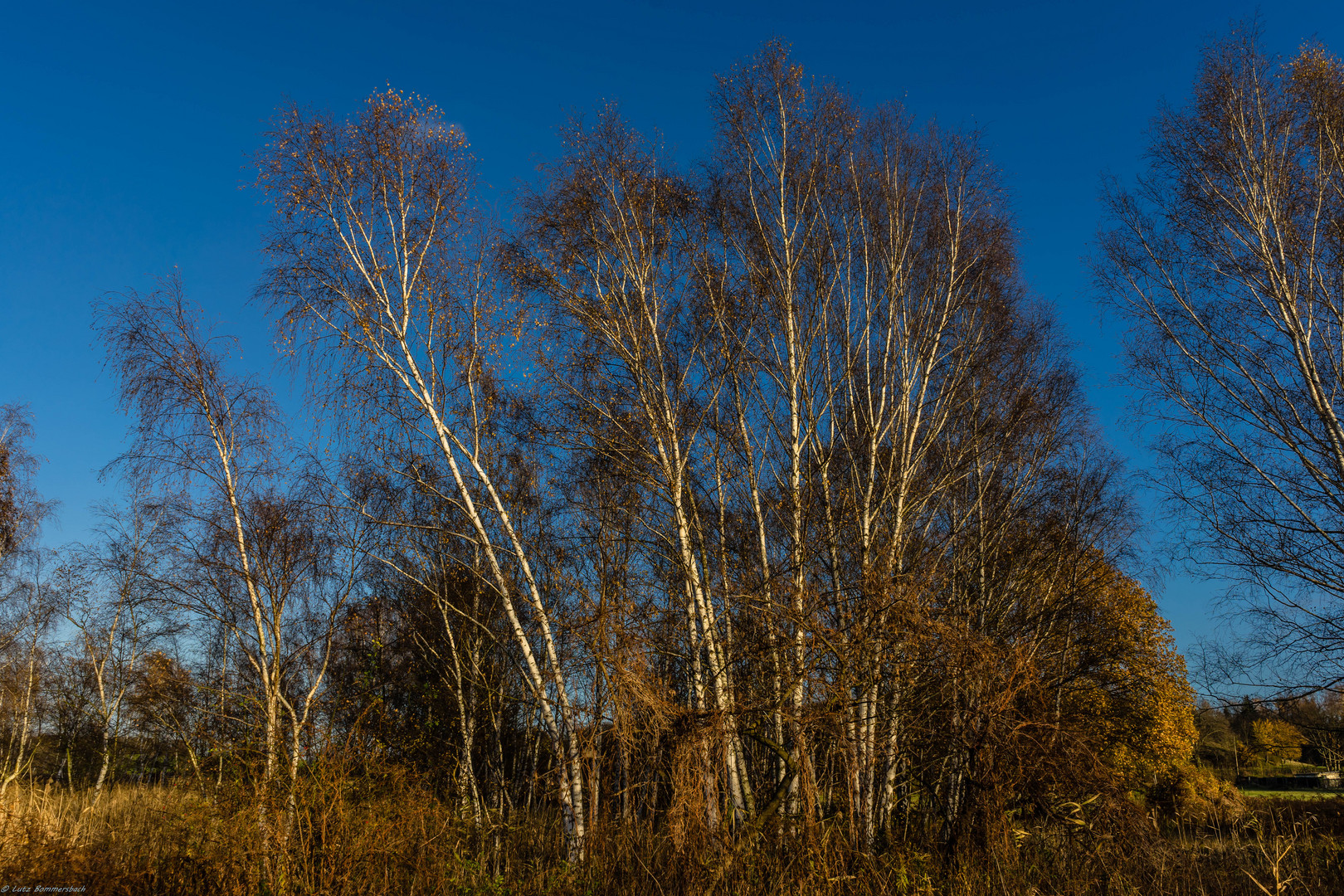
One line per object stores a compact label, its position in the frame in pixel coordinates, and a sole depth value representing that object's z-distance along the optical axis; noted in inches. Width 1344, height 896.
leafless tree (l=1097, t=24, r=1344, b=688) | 414.3
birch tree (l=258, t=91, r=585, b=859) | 353.4
